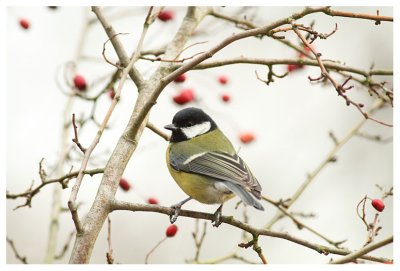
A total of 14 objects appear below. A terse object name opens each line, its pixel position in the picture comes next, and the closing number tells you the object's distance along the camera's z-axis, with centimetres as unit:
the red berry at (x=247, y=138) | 666
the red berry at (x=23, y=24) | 677
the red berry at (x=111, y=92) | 602
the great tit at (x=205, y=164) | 518
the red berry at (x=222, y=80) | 718
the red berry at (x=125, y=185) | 593
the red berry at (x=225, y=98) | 711
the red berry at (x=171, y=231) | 551
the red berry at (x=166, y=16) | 682
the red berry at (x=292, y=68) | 666
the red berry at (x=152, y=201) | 602
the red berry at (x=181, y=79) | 620
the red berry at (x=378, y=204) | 461
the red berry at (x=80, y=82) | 601
